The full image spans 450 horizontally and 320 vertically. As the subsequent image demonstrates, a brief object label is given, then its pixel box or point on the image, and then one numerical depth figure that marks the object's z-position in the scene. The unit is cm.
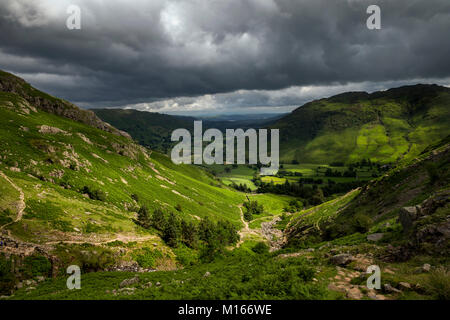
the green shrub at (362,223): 3067
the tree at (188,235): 5781
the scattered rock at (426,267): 1378
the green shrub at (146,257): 3962
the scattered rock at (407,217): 2123
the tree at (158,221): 5531
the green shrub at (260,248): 7161
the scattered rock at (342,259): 1832
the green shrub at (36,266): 2634
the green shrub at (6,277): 2303
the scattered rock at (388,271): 1507
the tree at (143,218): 5284
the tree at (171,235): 5189
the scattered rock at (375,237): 2358
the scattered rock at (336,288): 1345
